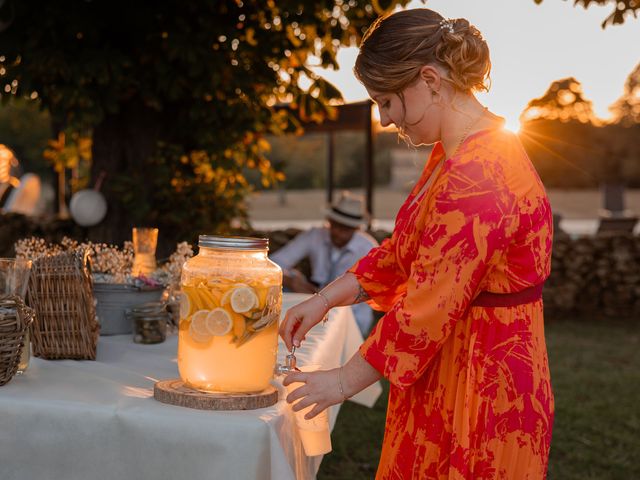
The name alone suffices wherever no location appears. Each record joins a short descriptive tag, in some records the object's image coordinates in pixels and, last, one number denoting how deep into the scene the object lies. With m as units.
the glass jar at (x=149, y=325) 2.15
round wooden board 1.42
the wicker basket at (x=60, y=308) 1.82
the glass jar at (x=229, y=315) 1.40
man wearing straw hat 5.05
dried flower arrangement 2.07
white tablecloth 1.36
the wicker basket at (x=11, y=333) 1.52
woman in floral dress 1.34
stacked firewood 9.06
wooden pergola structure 9.09
